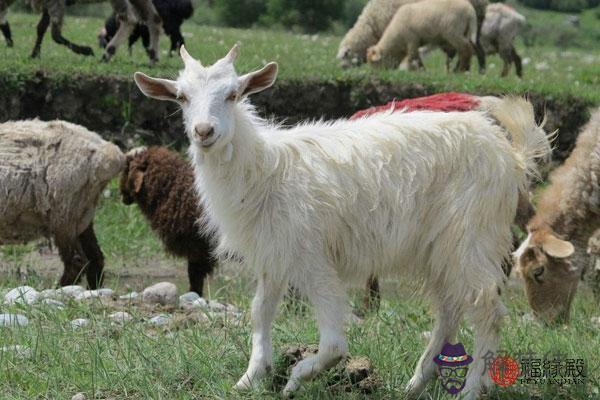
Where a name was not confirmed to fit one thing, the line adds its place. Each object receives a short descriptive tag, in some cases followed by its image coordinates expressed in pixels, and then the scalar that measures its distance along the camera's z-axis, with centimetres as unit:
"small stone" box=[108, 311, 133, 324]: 900
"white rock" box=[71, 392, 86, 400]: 710
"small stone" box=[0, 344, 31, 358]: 793
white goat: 732
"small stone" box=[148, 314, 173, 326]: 930
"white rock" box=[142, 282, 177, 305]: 1051
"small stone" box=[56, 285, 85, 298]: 998
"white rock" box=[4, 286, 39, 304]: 937
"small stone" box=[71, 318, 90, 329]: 875
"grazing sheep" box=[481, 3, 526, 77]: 2572
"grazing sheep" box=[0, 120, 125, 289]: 1166
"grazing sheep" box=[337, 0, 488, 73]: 2374
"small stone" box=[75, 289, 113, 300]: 1004
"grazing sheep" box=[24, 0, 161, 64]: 1925
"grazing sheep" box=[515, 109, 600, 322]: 1060
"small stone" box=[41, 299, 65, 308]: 945
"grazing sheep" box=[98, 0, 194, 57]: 2274
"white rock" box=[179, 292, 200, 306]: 1089
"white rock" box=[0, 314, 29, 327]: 867
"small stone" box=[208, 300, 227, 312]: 1012
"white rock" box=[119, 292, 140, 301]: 1037
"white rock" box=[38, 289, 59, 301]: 978
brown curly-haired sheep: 1237
